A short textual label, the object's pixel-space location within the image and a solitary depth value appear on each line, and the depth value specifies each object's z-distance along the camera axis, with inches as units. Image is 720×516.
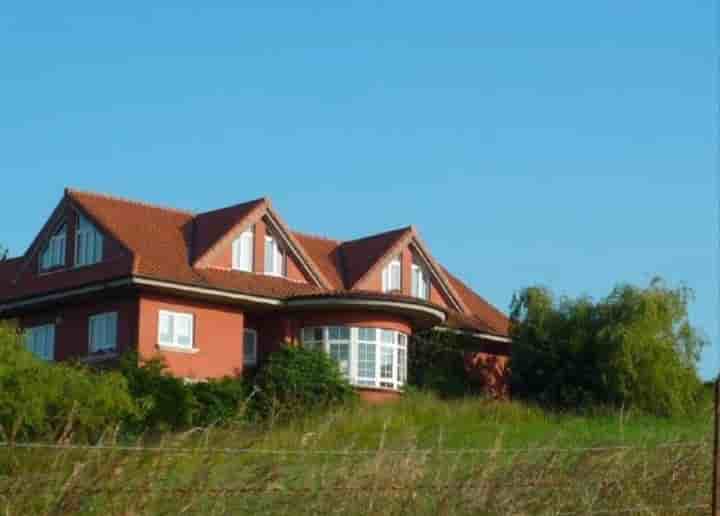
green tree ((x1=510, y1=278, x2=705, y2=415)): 1498.5
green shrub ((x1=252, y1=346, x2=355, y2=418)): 1339.8
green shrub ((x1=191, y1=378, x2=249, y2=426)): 1282.0
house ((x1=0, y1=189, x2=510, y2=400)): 1409.9
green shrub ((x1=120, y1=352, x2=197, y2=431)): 1237.1
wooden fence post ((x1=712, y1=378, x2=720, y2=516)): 454.9
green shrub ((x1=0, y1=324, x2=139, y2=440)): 906.1
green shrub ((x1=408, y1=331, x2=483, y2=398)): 1561.3
